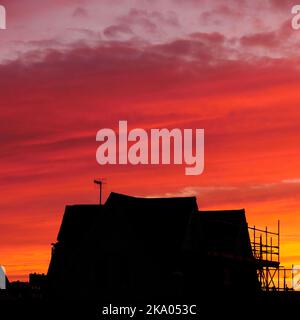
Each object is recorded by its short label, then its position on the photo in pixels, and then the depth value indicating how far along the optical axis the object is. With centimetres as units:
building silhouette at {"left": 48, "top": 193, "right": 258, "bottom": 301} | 5484
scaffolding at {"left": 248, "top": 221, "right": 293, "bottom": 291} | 6675
